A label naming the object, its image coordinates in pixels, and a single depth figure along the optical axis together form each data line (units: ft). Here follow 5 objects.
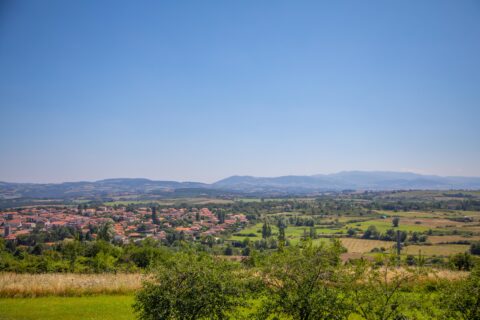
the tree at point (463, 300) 21.85
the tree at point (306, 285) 23.16
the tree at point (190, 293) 22.84
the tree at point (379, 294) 22.43
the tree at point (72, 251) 76.04
